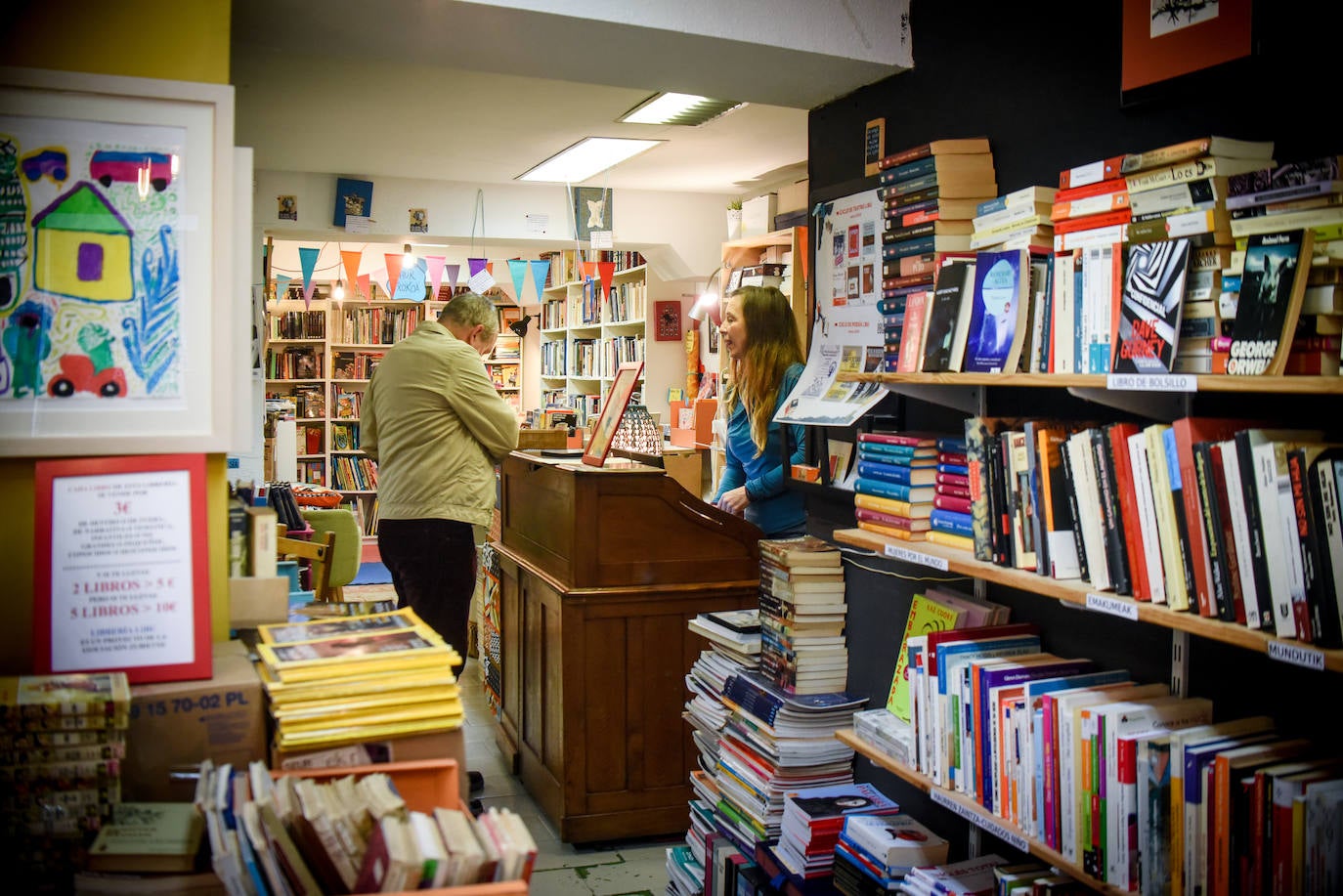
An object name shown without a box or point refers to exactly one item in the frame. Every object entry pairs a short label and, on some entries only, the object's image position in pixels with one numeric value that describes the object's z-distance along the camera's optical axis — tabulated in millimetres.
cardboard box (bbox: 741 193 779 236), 5625
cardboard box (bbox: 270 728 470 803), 1553
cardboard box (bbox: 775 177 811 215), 5340
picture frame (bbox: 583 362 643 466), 3389
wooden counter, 3371
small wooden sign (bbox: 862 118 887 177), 2744
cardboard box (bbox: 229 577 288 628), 1843
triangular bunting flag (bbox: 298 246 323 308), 6680
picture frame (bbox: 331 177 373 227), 6281
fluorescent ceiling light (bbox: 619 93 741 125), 4383
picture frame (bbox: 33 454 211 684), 1627
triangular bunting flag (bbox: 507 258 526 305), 7105
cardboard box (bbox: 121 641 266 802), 1568
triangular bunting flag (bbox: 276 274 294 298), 7762
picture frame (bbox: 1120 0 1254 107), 1719
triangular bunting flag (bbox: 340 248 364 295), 7035
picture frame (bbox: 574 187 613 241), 6867
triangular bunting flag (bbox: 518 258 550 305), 7117
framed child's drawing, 1707
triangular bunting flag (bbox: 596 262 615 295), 7266
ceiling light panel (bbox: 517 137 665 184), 5441
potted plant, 6125
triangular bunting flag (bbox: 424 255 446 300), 7077
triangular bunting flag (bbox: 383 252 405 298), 6934
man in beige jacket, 3637
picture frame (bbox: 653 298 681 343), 7250
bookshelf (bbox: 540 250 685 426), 7289
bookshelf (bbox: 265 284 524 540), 9398
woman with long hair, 3209
